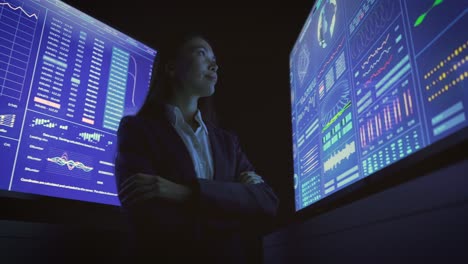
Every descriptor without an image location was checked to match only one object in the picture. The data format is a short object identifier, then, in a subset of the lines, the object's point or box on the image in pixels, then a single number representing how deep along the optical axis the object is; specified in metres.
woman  1.18
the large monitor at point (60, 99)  1.74
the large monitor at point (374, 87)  0.79
